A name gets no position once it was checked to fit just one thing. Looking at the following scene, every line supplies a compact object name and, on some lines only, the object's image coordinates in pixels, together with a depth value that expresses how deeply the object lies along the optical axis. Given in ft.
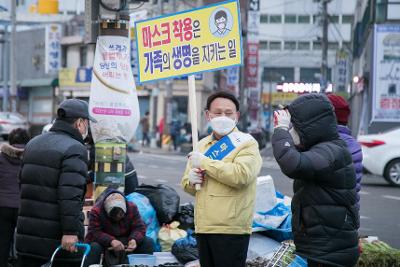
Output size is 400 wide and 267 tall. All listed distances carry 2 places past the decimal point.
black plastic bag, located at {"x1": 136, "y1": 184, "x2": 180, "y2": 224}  42.23
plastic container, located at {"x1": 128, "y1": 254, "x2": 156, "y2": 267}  34.38
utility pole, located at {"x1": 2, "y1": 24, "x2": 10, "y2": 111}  198.66
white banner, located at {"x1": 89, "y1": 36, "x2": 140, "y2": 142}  41.30
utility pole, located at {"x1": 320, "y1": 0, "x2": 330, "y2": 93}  172.49
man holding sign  24.78
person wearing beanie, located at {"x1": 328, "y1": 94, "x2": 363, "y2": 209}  29.47
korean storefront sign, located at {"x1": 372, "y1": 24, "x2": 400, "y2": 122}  139.67
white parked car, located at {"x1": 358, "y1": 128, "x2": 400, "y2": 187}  89.48
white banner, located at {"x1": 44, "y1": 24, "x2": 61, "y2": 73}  230.40
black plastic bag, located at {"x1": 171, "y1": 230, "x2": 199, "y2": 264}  36.81
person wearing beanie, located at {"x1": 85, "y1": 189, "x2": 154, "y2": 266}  35.00
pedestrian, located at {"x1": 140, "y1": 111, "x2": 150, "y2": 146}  182.14
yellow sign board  29.80
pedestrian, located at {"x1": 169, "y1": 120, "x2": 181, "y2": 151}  173.18
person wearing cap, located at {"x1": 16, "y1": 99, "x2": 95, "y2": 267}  26.78
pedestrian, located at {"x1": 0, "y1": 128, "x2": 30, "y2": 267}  34.64
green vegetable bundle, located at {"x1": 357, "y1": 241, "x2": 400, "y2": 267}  35.25
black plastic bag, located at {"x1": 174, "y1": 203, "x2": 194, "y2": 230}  42.83
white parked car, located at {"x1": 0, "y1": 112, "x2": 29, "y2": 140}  145.85
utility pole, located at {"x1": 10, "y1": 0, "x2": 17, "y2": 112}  180.21
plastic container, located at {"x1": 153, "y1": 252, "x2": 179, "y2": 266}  37.08
